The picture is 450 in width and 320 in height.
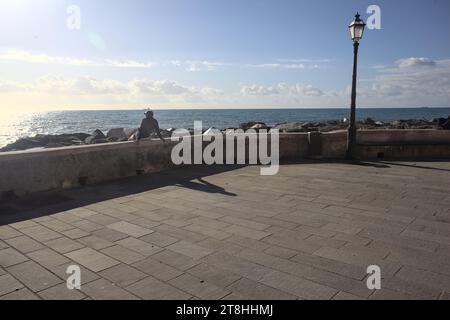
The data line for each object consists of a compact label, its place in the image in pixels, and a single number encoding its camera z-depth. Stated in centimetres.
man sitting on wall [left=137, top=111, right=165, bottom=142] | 928
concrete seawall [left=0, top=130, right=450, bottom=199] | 680
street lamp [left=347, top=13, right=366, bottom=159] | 1034
